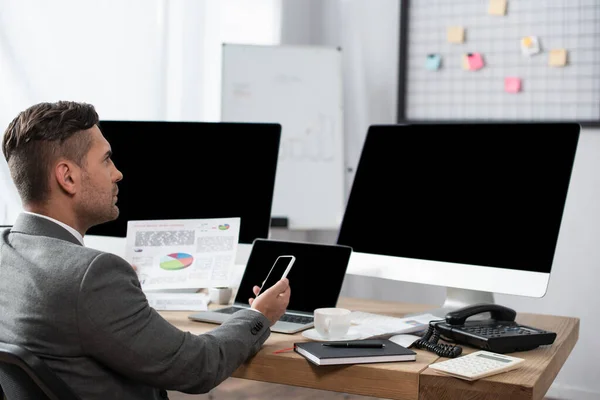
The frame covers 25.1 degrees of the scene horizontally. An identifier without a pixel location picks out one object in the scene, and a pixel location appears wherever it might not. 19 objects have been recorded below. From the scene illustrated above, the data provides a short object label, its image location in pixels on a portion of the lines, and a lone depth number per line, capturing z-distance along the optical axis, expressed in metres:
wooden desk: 3.23
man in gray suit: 3.06
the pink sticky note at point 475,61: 5.72
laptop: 3.75
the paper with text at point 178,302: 3.91
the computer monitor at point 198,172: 4.05
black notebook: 3.34
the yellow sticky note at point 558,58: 5.54
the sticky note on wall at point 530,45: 5.59
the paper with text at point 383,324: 3.57
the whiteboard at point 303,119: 5.61
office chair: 2.99
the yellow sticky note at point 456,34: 5.75
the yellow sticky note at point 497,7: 5.65
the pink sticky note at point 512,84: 5.64
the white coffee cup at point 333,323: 3.50
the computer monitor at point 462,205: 3.63
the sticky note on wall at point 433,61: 5.83
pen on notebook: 3.42
